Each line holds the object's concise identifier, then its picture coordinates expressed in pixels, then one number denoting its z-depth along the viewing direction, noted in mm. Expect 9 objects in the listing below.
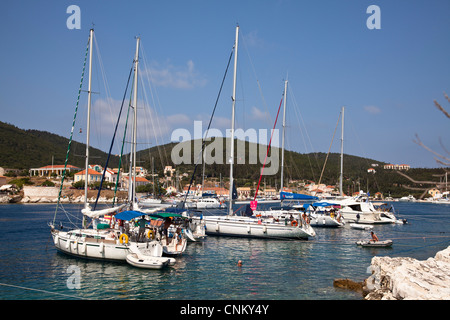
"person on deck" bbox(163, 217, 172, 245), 26859
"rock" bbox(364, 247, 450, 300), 11289
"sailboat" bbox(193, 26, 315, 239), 34281
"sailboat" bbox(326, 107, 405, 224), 52938
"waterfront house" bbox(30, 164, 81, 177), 150512
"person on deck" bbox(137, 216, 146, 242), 24453
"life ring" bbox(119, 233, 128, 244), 23750
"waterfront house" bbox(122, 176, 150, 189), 159000
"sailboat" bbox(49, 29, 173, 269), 23530
